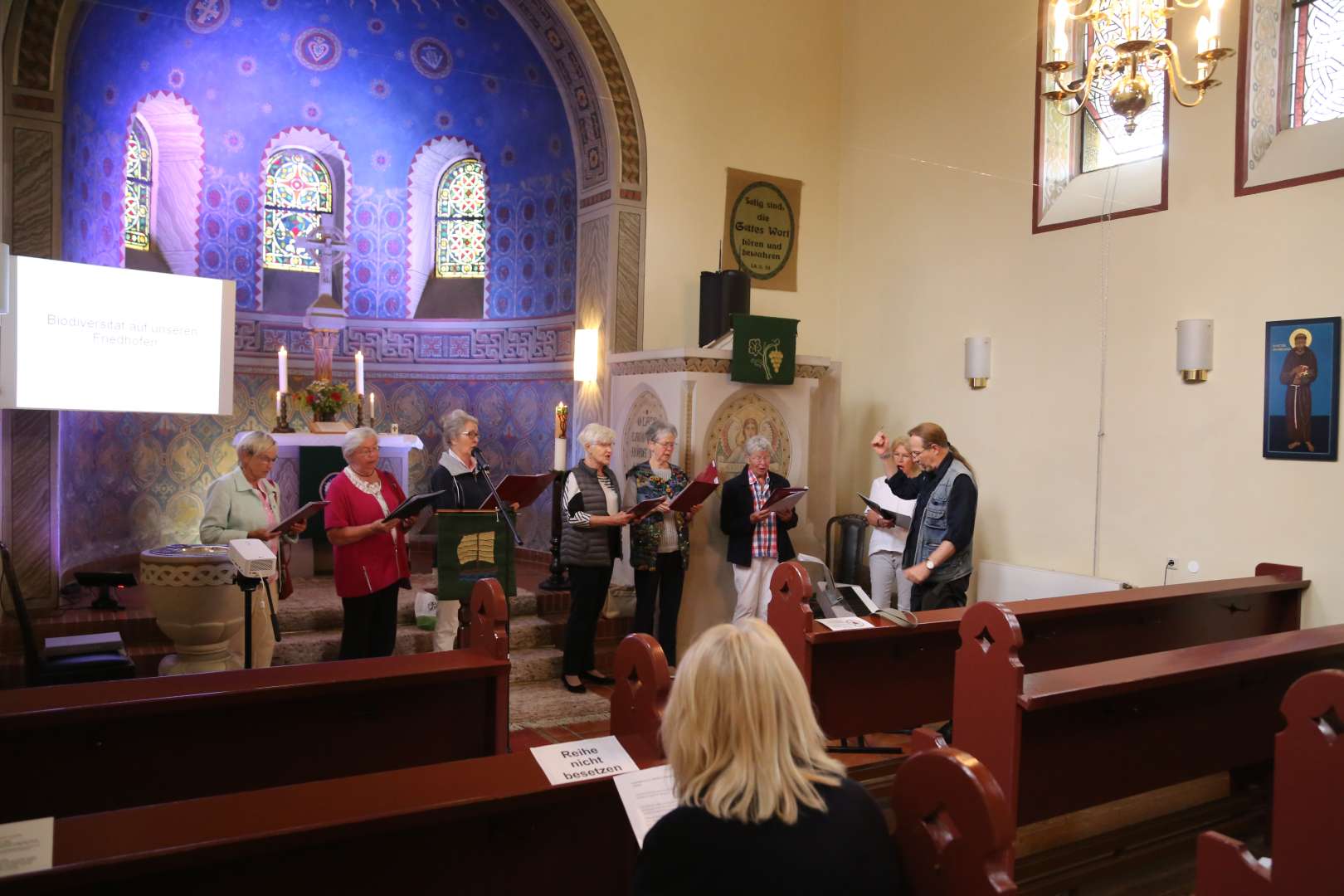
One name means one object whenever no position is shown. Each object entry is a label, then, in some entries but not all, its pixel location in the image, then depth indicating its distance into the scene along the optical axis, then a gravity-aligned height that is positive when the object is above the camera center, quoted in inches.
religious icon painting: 196.7 +11.7
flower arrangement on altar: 275.0 +6.5
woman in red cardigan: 175.9 -22.5
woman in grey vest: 214.7 -23.6
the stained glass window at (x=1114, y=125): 236.8 +78.1
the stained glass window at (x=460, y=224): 351.9 +71.2
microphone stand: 191.8 -10.8
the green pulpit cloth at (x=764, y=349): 253.9 +21.7
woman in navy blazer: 236.8 -23.2
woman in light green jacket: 174.6 -15.6
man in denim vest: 189.9 -16.2
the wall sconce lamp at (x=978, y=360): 268.1 +21.2
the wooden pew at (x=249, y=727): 95.6 -32.2
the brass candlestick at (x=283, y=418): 272.4 +0.9
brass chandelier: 150.6 +60.6
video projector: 148.3 -20.8
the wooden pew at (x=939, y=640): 142.9 -32.2
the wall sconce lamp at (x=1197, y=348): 217.3 +21.1
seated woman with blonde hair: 58.1 -21.7
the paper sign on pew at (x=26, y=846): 61.7 -27.6
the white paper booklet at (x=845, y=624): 143.0 -27.1
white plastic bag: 233.8 -43.8
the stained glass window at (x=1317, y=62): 207.5 +80.6
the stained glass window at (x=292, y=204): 335.9 +73.7
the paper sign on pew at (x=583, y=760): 83.6 -28.5
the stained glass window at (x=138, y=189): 304.3 +70.3
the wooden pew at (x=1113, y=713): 113.6 -33.8
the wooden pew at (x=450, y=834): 61.1 -28.8
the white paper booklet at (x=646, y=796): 75.1 -28.3
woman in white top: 234.4 -24.4
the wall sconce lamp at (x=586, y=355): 283.7 +21.0
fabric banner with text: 300.4 +62.6
